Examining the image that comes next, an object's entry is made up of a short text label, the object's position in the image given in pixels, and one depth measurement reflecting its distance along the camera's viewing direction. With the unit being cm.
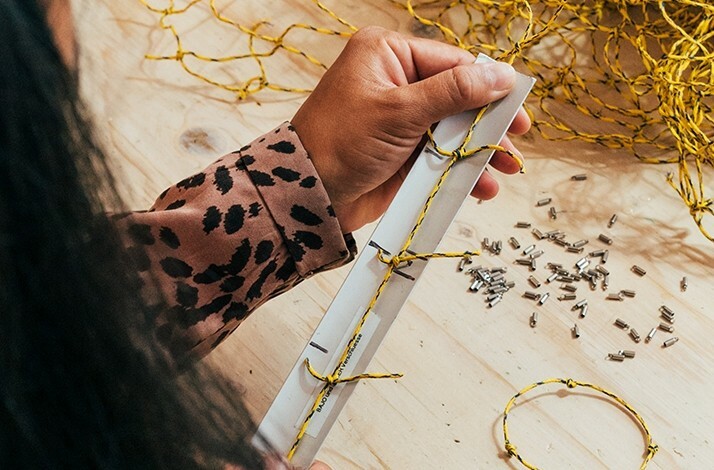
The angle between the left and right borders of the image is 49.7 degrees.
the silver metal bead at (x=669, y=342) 70
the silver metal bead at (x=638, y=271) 74
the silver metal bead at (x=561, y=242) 76
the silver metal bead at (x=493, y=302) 73
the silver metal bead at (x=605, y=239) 76
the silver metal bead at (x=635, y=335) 70
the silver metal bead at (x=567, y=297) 73
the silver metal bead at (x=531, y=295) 73
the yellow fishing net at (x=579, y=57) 78
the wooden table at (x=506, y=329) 67
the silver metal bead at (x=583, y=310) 72
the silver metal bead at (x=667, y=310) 72
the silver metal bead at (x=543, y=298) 73
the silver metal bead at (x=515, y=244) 76
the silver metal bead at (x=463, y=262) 75
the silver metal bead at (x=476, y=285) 73
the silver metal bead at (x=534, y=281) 74
